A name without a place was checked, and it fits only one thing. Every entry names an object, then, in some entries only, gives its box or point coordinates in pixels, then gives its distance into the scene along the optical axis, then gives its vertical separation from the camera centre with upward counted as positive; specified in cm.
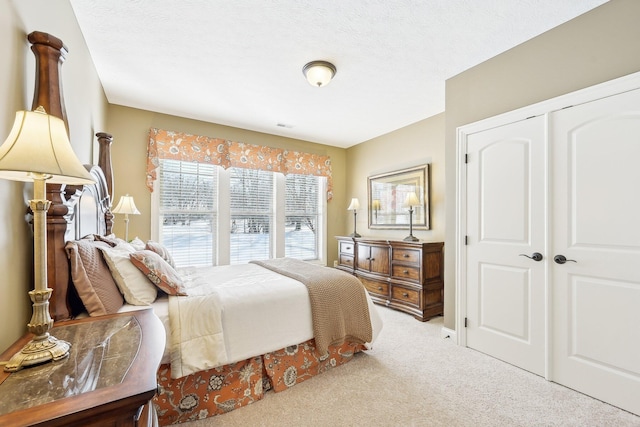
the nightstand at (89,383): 64 -46
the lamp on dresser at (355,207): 483 +13
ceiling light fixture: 255 +133
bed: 139 -65
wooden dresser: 346 -80
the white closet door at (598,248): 178 -23
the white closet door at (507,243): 221 -24
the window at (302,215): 500 -1
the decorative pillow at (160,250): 246 -32
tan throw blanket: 210 -73
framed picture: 399 +26
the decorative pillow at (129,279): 167 -39
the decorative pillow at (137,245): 245 -28
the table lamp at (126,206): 304 +10
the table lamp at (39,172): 84 +14
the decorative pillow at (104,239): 199 -18
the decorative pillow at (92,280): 138 -34
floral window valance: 374 +93
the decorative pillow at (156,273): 175 -37
